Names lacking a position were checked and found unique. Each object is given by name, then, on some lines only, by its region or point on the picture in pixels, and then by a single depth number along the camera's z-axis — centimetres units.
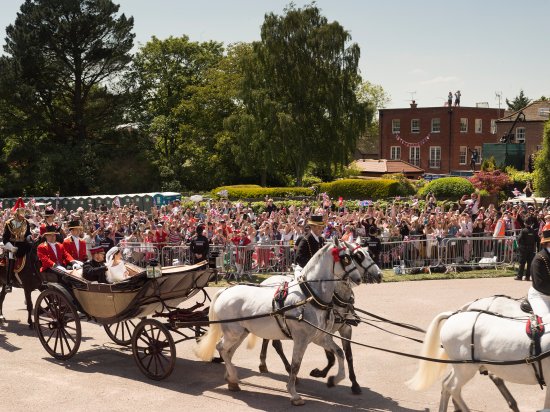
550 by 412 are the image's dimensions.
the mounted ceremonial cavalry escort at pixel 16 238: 1362
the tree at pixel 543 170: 3512
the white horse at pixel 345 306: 932
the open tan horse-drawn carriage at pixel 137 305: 1030
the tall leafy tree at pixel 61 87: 5175
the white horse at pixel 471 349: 754
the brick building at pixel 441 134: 6981
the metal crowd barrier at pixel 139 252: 2062
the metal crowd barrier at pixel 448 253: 2106
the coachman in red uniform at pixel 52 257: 1209
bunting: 7075
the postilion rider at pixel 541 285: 802
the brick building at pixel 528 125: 6000
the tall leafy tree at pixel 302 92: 5122
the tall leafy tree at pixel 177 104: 5939
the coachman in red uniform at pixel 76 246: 1291
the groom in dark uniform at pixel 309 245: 1126
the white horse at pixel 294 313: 937
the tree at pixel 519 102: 12162
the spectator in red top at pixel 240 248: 2000
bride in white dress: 1128
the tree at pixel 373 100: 9638
